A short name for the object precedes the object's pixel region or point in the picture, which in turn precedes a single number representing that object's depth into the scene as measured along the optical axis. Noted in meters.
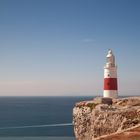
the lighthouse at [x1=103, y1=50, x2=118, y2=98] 53.69
